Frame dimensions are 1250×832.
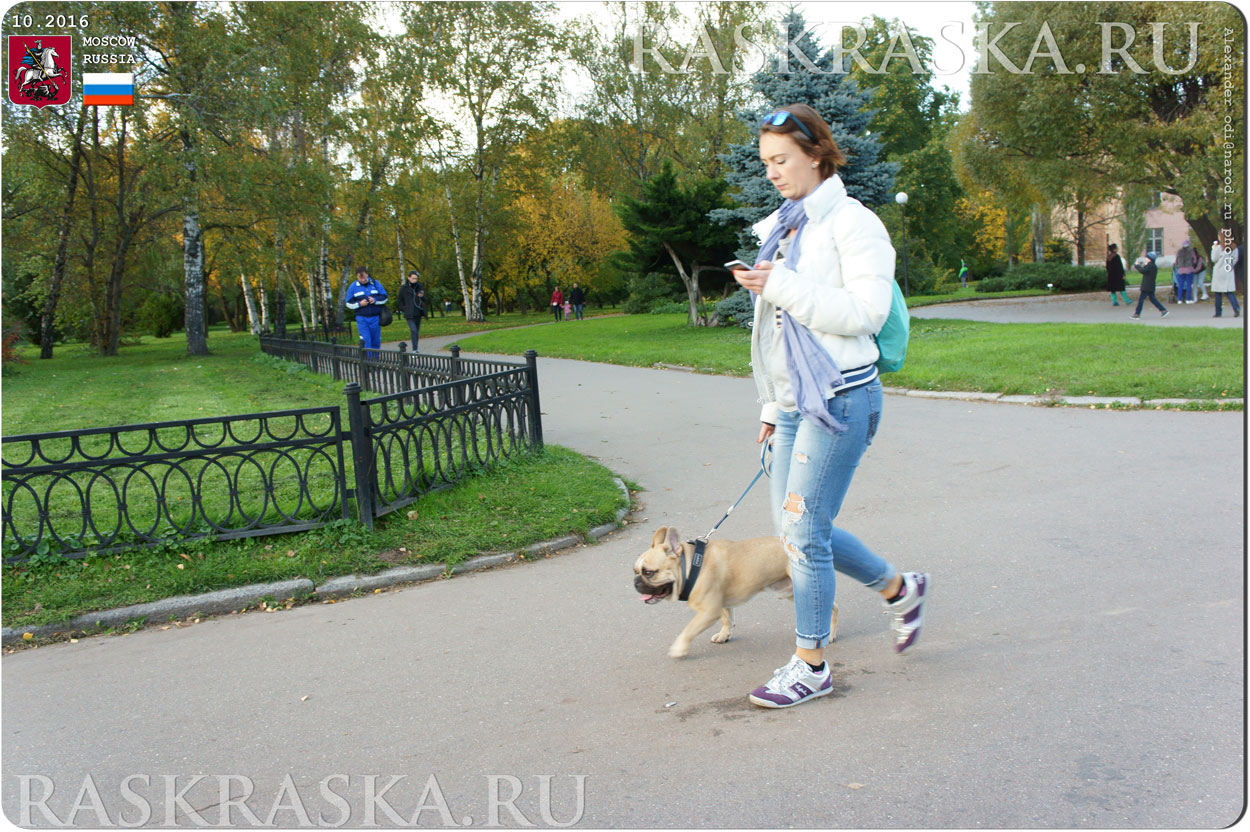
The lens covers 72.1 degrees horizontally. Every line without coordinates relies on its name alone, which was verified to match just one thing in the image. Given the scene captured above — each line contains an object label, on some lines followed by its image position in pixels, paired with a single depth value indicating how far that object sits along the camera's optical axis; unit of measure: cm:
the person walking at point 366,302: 1588
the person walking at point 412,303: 2036
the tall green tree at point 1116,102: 2298
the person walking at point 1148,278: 2048
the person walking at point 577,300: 4434
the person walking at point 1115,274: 2706
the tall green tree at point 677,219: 2334
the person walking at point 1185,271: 2320
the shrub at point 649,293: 4416
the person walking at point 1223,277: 1898
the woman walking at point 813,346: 296
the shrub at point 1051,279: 3753
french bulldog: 356
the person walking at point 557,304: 4688
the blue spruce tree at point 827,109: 2031
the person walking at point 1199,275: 2327
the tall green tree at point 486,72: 3834
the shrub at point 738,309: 2275
